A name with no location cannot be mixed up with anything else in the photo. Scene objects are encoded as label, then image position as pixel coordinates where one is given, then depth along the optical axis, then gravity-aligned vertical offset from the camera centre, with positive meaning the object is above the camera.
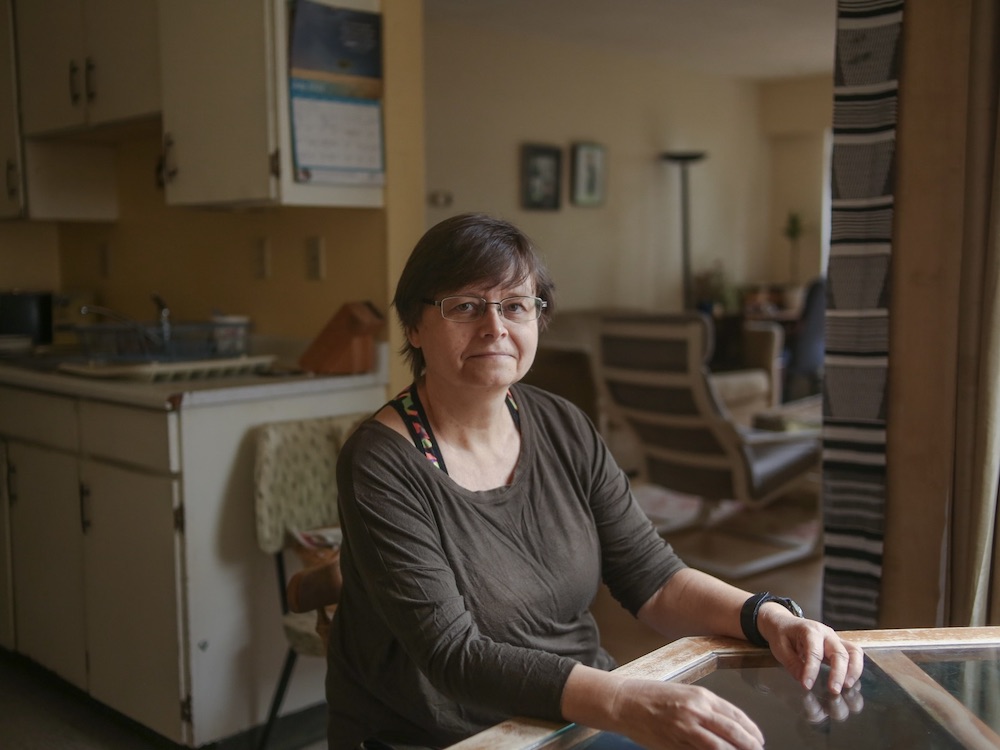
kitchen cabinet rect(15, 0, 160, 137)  2.81 +0.60
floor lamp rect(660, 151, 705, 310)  6.74 +0.30
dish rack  2.61 -0.20
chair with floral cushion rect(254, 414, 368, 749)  2.23 -0.56
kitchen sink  2.50 -0.27
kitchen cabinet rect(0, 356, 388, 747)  2.29 -0.67
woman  1.23 -0.38
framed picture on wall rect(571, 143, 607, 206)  6.27 +0.55
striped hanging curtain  1.87 -0.09
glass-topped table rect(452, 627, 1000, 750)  1.04 -0.48
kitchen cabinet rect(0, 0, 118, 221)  3.39 +0.32
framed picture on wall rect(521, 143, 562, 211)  5.93 +0.51
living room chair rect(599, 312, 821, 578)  3.64 -0.63
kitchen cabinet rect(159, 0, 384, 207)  2.37 +0.38
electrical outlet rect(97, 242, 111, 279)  3.77 +0.01
